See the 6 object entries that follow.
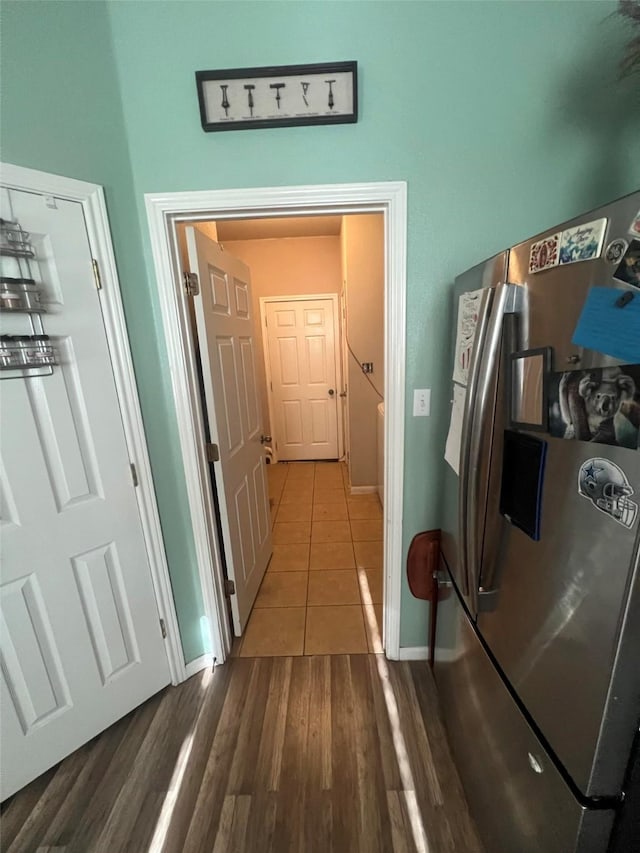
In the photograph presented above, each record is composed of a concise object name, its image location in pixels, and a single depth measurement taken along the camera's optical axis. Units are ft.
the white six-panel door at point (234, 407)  4.77
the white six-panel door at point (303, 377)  13.55
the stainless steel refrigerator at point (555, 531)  1.75
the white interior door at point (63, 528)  3.46
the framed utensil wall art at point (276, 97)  3.57
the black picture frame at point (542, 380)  2.16
